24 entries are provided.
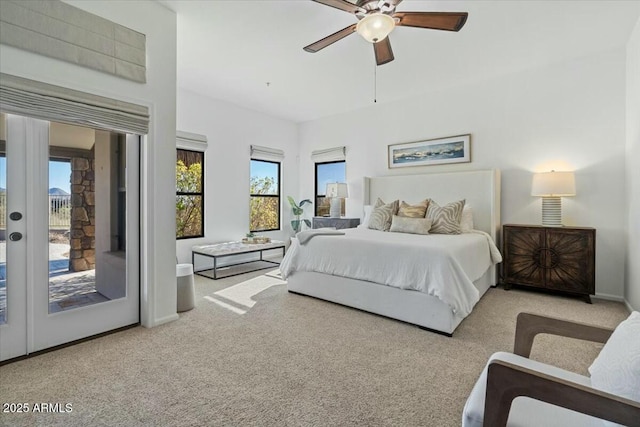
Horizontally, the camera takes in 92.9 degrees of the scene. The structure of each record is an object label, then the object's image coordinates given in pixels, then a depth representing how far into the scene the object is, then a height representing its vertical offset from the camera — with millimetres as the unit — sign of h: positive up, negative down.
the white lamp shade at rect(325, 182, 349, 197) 5547 +385
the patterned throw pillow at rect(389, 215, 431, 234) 3766 -177
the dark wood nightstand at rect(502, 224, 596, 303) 3391 -550
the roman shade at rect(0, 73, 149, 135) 2006 +767
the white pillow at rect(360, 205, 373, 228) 4699 -35
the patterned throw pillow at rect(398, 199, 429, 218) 4113 +13
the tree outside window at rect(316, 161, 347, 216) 6172 +677
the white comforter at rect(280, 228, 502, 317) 2586 -489
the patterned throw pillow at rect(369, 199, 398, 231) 4188 -72
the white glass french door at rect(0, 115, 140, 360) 2127 -187
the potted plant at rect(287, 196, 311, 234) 6361 -50
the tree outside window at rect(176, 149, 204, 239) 4875 +273
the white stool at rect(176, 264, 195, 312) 3116 -808
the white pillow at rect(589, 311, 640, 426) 966 -521
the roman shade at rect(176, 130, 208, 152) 4656 +1092
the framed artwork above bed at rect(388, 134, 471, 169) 4559 +946
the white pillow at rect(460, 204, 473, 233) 3987 -119
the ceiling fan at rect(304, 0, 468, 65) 2164 +1418
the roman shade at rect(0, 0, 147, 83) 2021 +1280
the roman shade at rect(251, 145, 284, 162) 5777 +1127
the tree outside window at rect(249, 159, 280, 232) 5965 +305
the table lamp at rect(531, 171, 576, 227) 3499 +245
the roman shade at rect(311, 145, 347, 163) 5922 +1125
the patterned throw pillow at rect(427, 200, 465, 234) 3785 -77
